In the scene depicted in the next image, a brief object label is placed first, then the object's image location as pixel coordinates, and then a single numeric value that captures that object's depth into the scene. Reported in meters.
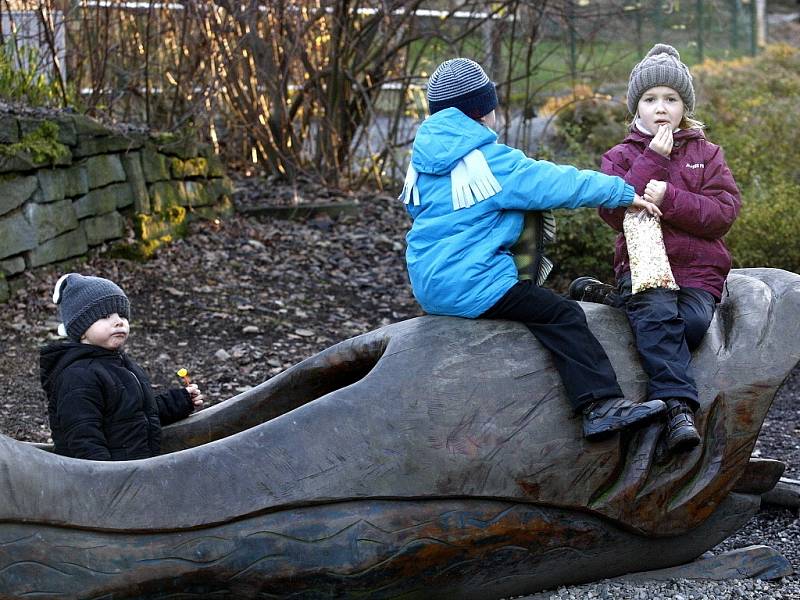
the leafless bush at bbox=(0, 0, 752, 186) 9.68
